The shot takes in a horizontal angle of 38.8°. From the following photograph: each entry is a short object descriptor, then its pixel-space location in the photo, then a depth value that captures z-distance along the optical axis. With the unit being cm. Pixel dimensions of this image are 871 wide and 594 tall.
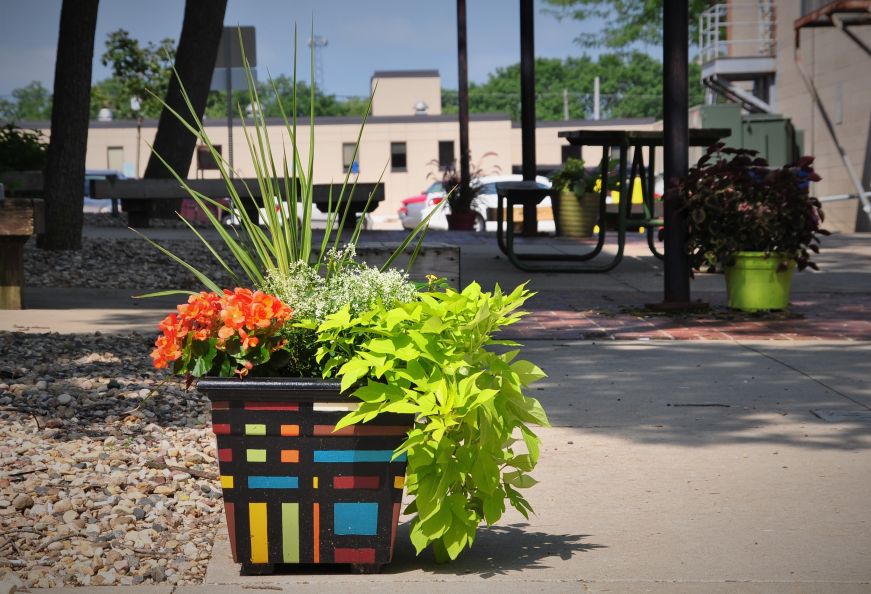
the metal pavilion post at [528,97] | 1894
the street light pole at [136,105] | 5044
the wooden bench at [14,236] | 909
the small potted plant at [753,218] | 933
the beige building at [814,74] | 2400
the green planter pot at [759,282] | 954
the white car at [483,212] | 2934
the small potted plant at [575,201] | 1922
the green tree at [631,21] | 5392
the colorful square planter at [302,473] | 377
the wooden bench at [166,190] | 1625
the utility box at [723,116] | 3231
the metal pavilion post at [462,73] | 2548
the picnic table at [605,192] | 1215
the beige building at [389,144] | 5681
